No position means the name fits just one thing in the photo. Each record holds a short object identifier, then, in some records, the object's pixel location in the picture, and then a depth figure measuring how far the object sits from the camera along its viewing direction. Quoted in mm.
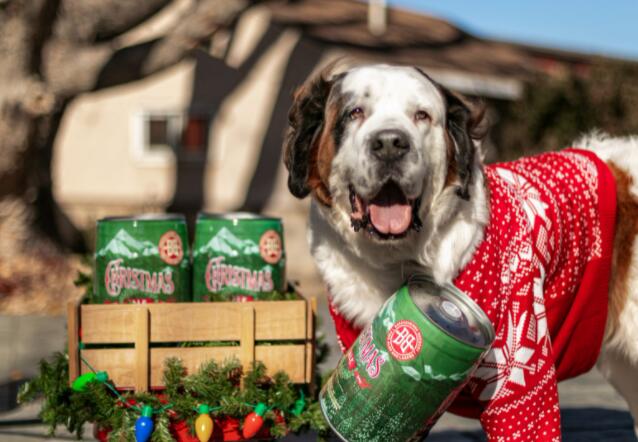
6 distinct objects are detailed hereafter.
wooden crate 3297
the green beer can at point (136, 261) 3418
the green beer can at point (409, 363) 2863
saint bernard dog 3025
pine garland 3275
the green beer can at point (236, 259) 3545
